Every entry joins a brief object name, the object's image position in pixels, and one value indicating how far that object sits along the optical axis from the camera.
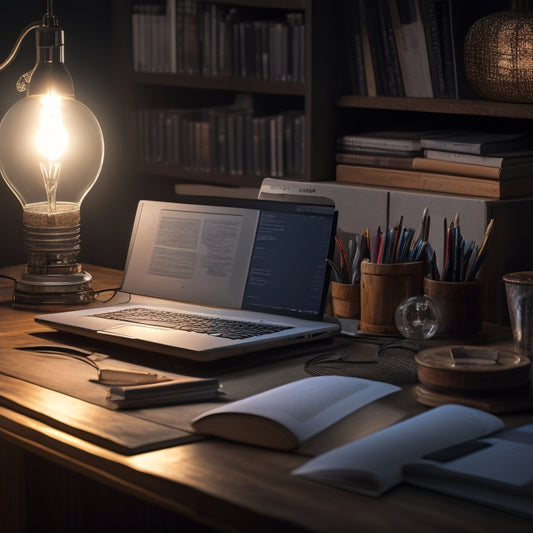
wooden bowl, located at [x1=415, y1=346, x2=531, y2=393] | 1.33
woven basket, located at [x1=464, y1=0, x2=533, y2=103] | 2.63
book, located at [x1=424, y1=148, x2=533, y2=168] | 2.69
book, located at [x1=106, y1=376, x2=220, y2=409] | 1.35
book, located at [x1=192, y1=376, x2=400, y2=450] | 1.20
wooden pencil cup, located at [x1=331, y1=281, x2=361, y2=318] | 1.83
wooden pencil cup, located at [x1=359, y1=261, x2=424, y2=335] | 1.73
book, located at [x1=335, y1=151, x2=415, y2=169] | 2.92
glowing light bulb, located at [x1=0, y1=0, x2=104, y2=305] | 2.05
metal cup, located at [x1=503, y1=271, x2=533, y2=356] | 1.55
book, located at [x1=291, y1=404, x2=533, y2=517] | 1.04
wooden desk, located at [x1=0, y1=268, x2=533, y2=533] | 0.99
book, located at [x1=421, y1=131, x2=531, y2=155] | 2.72
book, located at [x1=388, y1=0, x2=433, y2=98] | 2.90
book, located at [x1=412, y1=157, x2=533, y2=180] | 2.69
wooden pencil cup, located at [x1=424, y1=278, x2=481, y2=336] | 1.68
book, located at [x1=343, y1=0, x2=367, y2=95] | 3.03
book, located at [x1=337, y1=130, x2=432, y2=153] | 2.91
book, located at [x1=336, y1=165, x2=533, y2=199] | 2.70
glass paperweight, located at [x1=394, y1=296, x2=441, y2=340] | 1.63
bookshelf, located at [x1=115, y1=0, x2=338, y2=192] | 3.07
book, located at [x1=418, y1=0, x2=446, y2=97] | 2.86
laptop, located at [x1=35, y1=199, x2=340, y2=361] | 1.65
